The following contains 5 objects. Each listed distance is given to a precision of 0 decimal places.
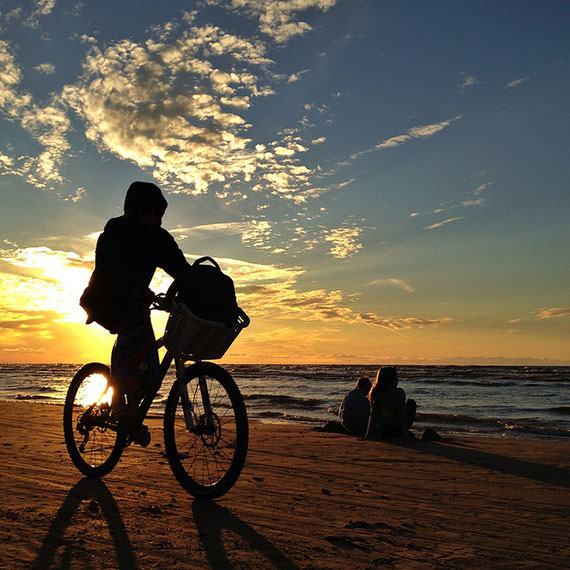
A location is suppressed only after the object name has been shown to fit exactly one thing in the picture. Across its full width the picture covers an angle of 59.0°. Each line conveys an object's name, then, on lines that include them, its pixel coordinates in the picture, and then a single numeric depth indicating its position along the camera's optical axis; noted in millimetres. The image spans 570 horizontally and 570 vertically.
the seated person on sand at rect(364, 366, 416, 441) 7738
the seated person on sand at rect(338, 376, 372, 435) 8383
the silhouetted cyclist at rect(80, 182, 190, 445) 3777
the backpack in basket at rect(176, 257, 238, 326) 3357
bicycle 3422
